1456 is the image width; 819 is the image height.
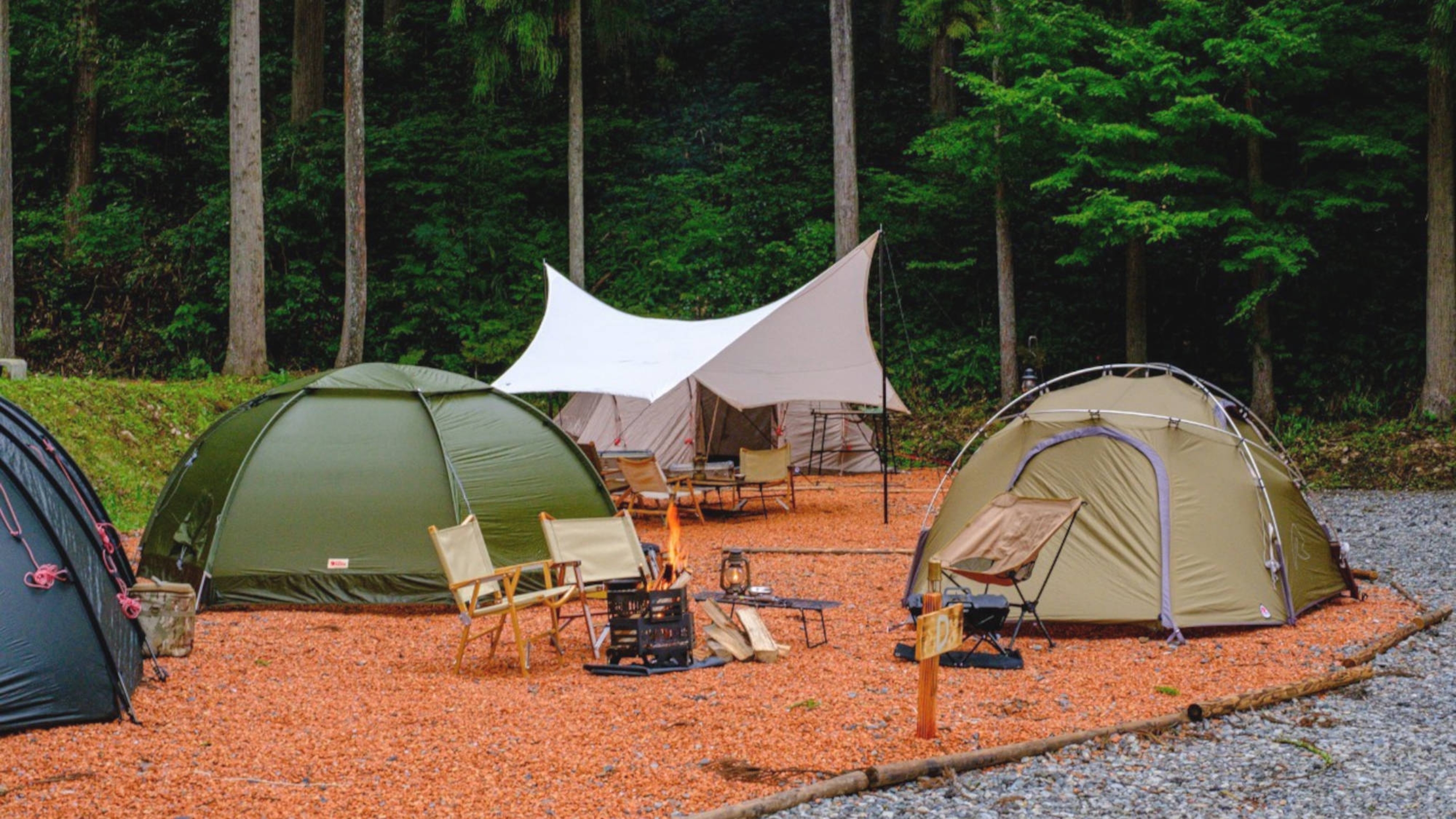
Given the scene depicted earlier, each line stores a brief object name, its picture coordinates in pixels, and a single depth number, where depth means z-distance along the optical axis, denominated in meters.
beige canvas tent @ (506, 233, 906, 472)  10.66
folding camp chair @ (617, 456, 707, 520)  10.10
